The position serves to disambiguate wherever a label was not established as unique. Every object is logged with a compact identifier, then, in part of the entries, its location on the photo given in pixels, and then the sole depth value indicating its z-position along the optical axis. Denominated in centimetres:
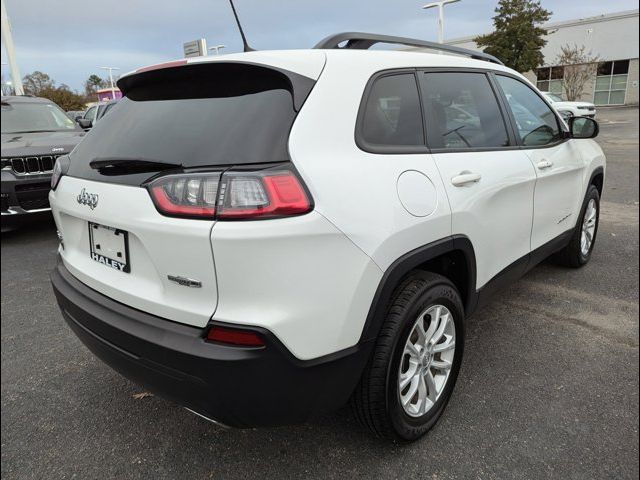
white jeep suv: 157
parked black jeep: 531
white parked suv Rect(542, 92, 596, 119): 1127
